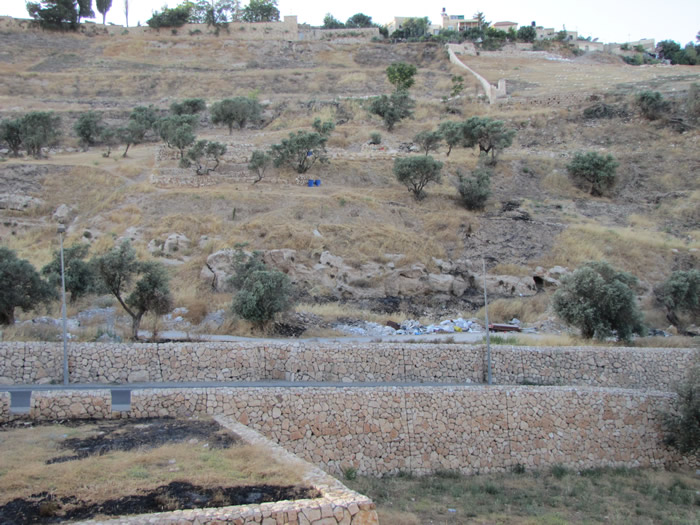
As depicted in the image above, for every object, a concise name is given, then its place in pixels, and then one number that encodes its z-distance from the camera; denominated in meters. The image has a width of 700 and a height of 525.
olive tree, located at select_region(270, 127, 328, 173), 40.09
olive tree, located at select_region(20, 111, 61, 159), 41.78
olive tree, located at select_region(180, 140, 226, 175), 38.19
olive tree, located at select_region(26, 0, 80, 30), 83.94
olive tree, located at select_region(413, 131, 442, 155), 43.12
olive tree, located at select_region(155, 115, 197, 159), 38.88
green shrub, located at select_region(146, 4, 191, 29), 88.06
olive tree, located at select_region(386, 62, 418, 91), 62.81
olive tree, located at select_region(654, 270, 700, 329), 27.50
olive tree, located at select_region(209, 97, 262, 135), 49.25
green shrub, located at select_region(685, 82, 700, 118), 50.72
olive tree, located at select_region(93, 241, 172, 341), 21.88
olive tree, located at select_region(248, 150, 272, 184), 38.44
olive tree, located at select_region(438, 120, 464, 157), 45.22
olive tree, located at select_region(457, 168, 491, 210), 37.91
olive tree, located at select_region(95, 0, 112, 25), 90.44
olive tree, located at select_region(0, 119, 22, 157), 42.47
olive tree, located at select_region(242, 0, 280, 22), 97.25
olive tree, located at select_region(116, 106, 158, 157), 46.38
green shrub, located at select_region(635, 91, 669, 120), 51.97
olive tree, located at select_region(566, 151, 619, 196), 43.00
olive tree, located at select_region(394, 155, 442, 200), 38.09
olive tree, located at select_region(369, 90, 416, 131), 52.59
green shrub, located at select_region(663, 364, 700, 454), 17.70
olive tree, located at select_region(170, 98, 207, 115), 53.18
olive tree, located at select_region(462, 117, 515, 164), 44.47
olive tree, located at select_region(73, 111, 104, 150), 47.91
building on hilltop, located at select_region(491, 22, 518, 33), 123.64
